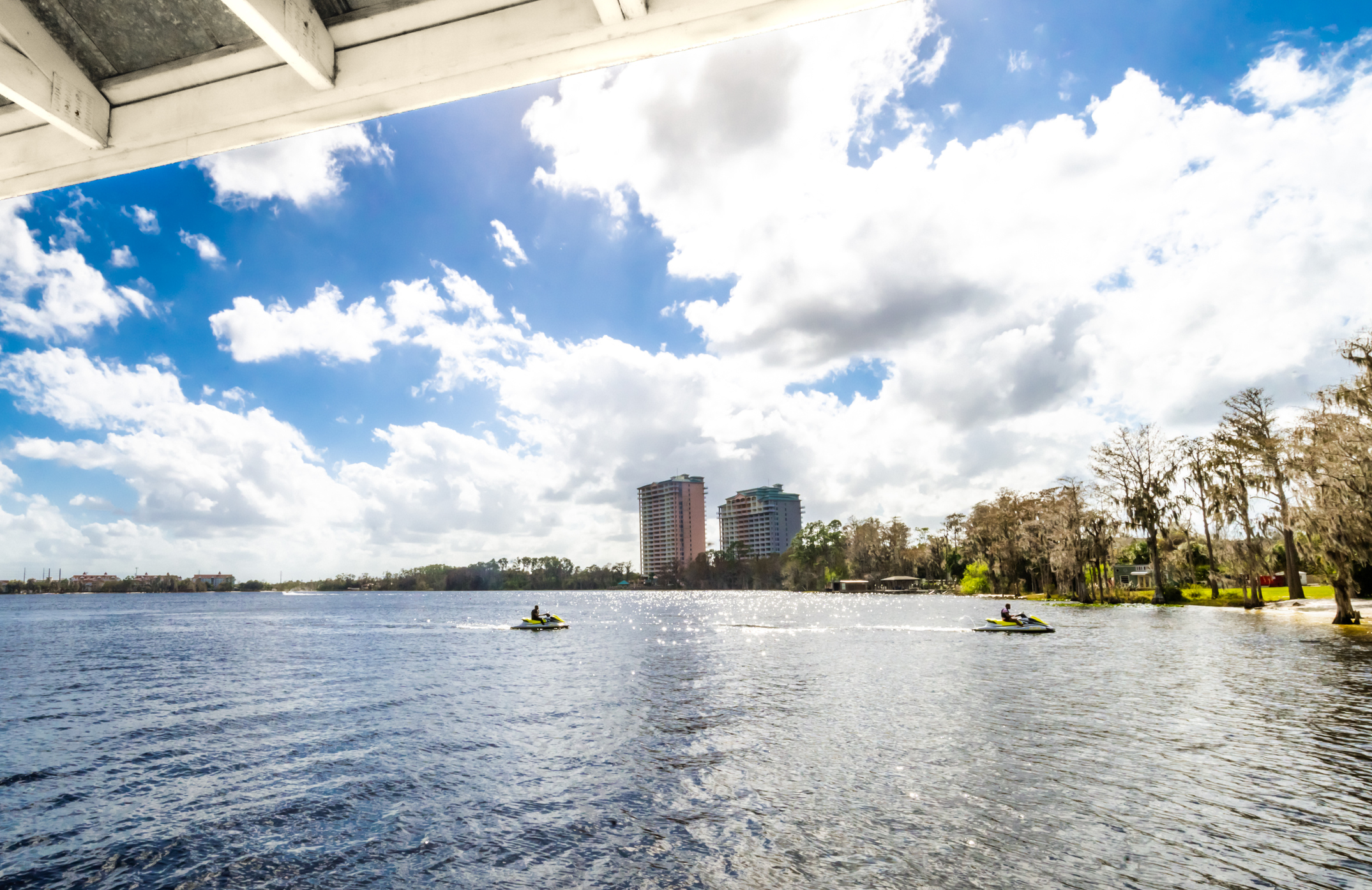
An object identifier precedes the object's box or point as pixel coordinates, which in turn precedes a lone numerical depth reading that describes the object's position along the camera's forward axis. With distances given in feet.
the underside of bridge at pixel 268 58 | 15.56
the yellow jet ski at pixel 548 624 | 208.64
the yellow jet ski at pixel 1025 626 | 161.48
